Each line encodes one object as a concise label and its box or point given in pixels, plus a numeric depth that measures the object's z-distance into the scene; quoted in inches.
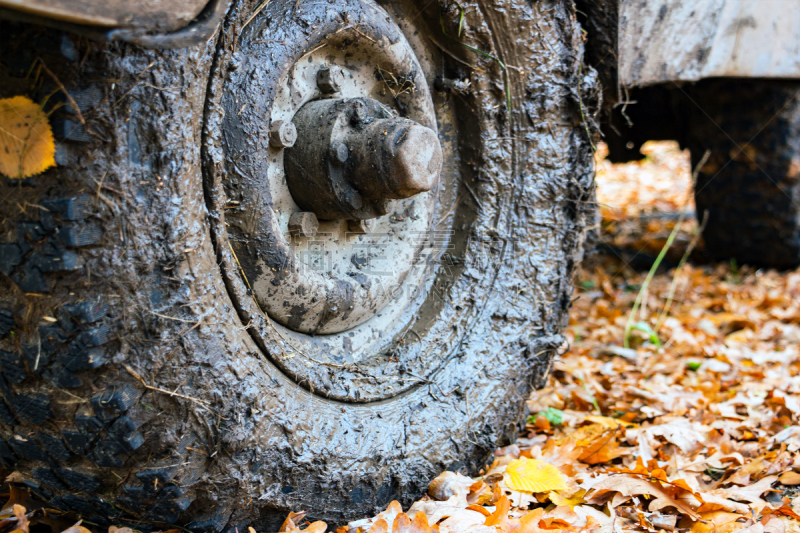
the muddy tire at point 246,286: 61.2
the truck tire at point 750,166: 105.9
